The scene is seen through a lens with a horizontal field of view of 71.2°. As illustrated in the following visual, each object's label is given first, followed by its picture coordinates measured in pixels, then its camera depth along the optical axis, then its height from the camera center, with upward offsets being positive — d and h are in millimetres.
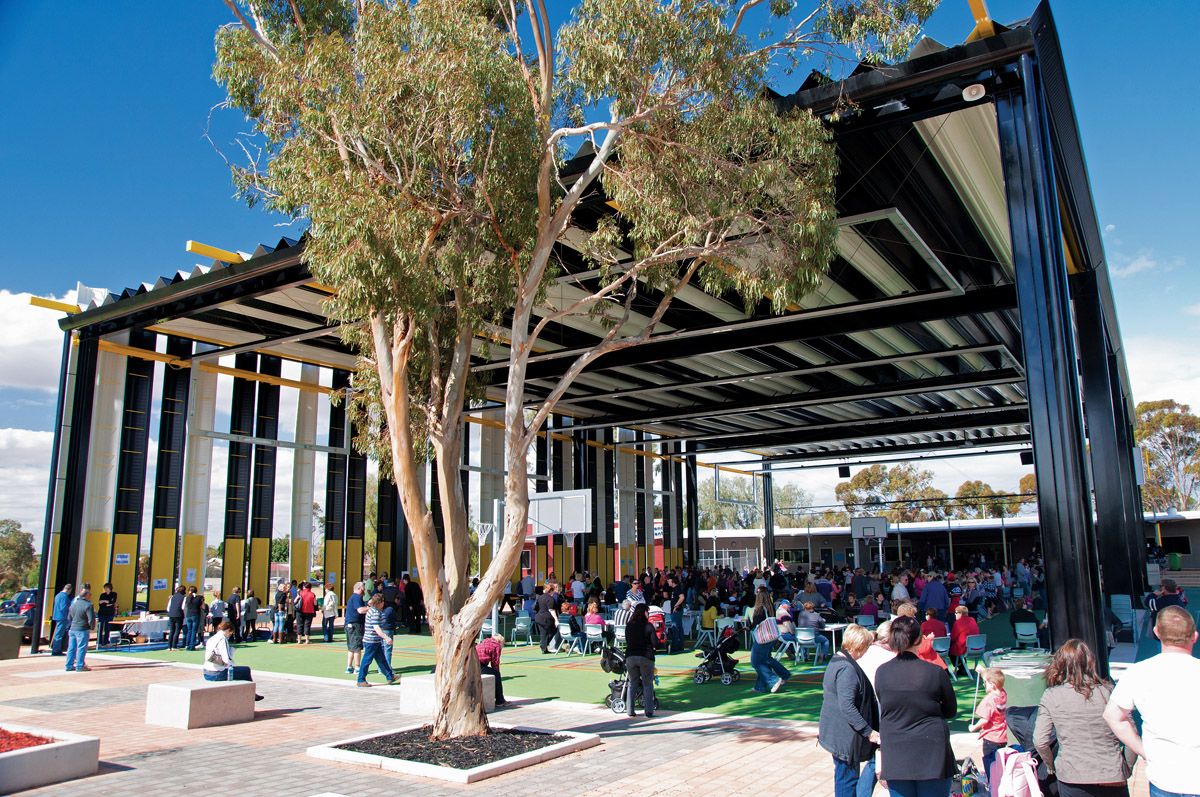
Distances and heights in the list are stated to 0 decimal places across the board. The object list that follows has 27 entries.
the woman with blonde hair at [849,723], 4777 -1007
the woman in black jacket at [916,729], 4195 -912
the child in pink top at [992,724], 5523 -1161
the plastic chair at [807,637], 13031 -1372
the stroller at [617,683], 9805 -1548
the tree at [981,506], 67144 +3331
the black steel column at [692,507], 38119 +1889
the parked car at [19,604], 19750 -1144
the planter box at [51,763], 6625 -1679
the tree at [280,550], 61031 +220
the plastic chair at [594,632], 14688 -1437
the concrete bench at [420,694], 9891 -1680
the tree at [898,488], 73312 +5126
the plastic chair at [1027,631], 13344 -1359
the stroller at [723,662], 11852 -1610
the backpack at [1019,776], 4465 -1221
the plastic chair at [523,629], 17344 -1610
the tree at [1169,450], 57500 +6395
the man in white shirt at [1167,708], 3438 -691
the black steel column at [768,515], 41219 +1621
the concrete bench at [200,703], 9281 -1669
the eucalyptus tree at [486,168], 8070 +3886
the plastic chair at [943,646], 10906 -1304
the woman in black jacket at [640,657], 9523 -1213
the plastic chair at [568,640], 15711 -1698
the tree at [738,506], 78188 +4640
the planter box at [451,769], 6992 -1828
